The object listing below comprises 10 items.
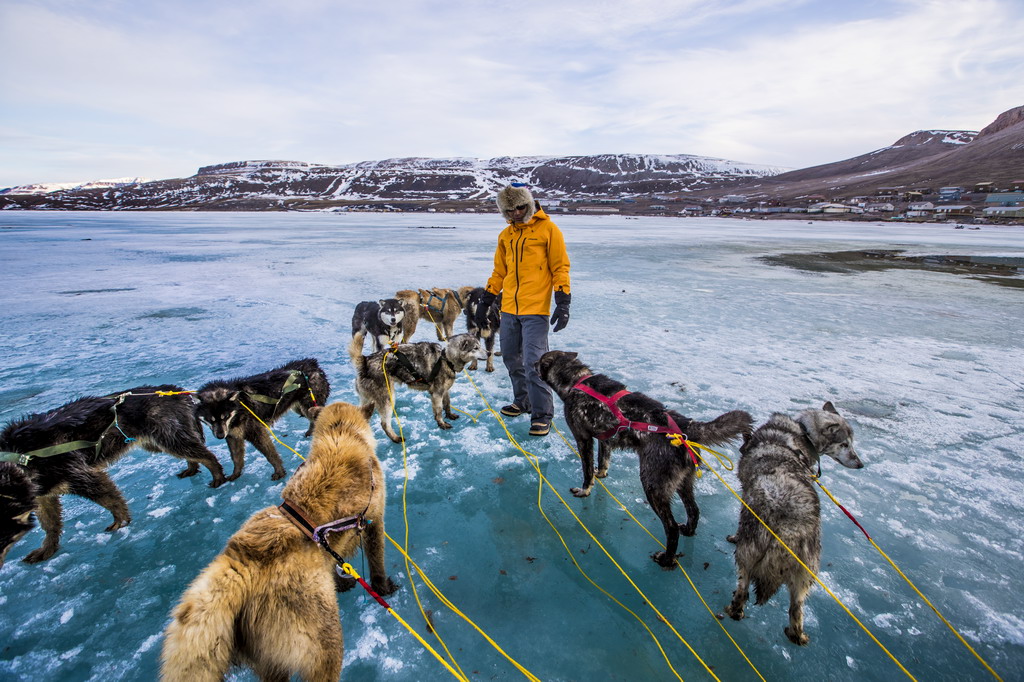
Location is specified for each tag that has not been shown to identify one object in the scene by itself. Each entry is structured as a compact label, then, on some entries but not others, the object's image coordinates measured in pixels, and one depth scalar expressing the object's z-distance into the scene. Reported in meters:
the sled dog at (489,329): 7.30
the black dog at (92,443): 3.09
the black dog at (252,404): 4.11
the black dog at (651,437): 3.20
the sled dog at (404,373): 5.28
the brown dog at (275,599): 1.66
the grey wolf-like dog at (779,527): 2.62
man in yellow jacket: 4.92
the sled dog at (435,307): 8.72
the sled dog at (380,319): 7.57
